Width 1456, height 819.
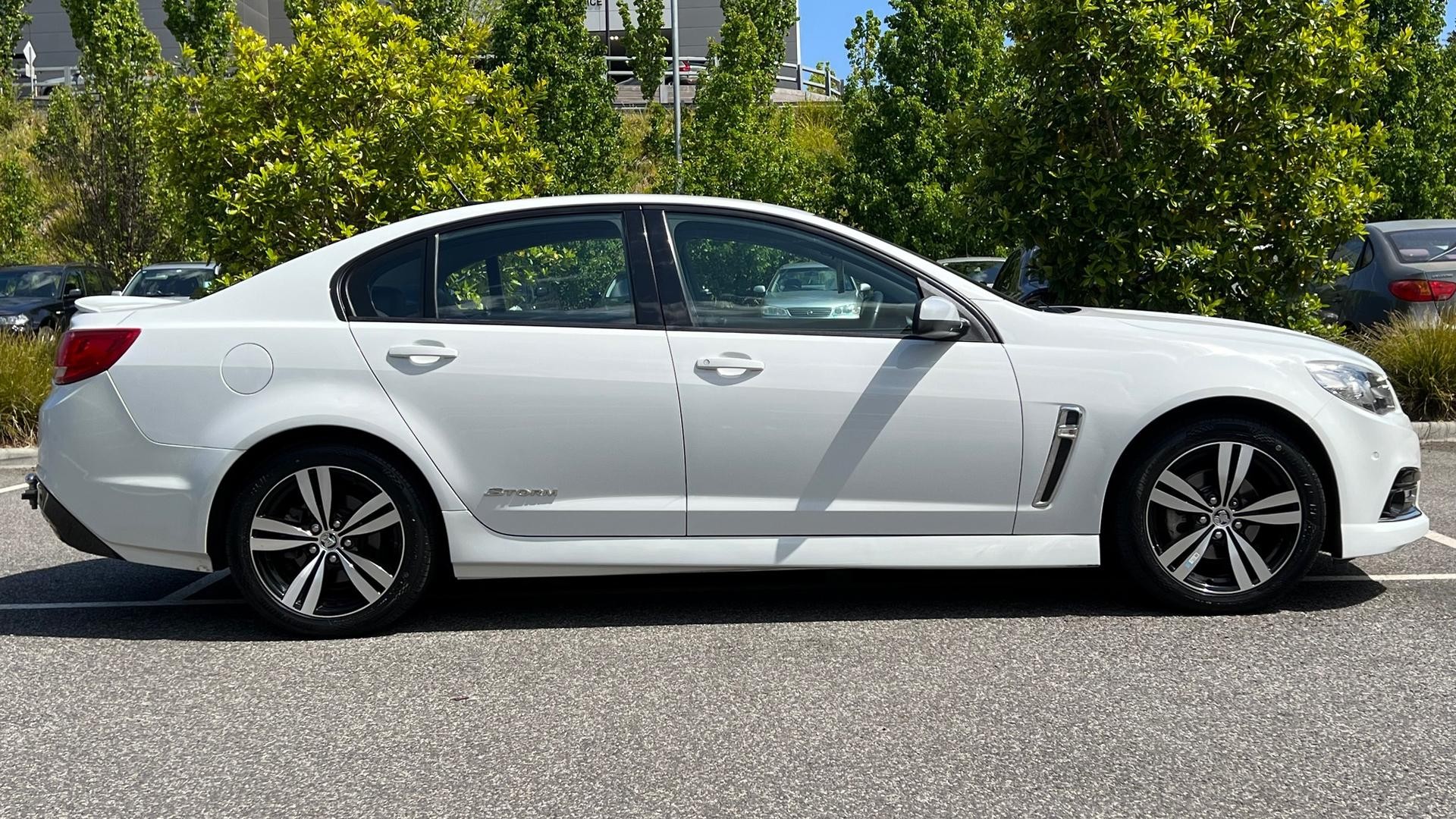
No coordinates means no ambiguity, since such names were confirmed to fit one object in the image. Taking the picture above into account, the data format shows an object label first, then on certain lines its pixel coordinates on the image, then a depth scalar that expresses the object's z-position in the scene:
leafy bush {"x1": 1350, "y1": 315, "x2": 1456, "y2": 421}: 10.41
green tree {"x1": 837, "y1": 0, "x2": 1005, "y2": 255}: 22.02
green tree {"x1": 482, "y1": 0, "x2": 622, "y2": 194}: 22.72
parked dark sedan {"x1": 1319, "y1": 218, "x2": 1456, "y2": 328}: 11.28
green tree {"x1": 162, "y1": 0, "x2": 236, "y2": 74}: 27.53
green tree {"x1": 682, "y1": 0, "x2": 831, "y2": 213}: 22.62
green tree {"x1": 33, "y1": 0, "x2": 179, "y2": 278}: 22.67
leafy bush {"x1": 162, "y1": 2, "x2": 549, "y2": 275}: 9.95
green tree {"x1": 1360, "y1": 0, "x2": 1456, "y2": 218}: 22.50
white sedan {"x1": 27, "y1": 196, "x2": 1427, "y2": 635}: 4.79
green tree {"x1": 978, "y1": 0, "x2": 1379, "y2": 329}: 9.07
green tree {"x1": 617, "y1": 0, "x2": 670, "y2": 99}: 34.03
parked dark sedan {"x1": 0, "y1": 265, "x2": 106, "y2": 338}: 19.64
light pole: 29.64
